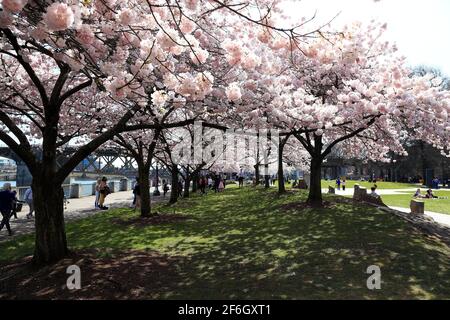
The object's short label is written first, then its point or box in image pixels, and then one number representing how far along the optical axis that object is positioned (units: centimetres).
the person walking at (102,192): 2078
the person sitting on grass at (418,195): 2577
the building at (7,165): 11175
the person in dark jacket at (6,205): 1238
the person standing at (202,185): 3388
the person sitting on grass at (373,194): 1867
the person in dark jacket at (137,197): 1962
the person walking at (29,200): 1661
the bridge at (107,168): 7375
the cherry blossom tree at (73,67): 495
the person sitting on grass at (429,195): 2645
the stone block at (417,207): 1555
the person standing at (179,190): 3225
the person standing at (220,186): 3794
